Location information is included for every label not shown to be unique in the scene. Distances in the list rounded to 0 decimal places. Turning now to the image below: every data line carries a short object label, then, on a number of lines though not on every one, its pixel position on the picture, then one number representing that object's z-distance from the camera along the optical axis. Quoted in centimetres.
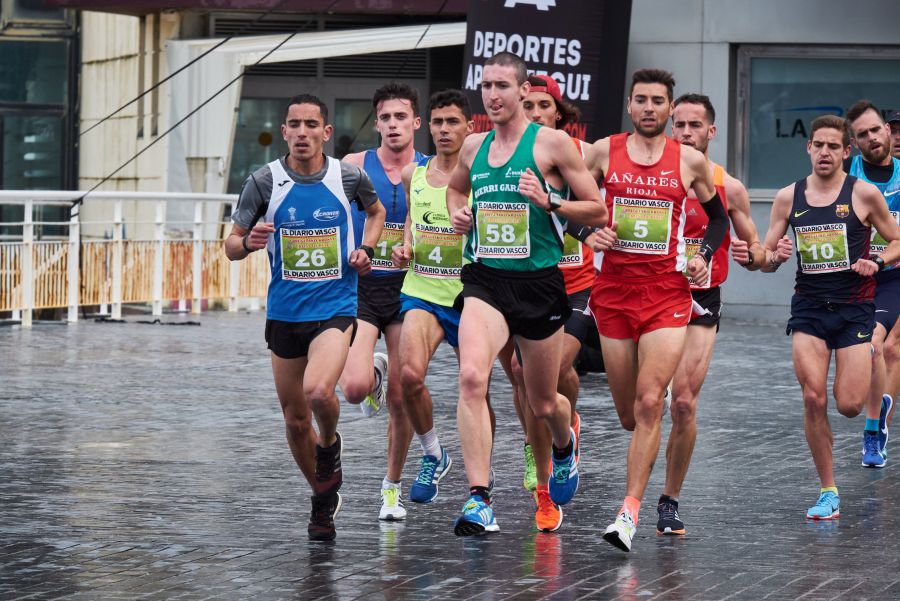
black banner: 3984
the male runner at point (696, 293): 1716
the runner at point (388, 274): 1844
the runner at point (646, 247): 1672
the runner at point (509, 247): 1633
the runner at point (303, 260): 1684
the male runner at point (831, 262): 1906
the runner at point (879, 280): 2197
